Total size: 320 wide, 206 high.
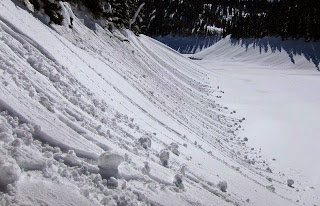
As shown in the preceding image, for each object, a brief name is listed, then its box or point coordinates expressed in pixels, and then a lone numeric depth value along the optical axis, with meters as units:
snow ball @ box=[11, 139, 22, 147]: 3.34
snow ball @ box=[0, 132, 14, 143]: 3.34
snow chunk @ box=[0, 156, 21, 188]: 2.85
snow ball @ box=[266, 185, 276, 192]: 7.25
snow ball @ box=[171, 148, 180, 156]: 6.44
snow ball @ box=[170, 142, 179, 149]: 6.75
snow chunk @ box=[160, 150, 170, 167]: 5.38
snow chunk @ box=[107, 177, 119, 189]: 3.63
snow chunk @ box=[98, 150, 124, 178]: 3.80
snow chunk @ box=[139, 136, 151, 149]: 5.82
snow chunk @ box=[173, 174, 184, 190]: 4.53
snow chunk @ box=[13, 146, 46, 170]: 3.19
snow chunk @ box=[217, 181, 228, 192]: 5.47
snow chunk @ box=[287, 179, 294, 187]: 8.00
